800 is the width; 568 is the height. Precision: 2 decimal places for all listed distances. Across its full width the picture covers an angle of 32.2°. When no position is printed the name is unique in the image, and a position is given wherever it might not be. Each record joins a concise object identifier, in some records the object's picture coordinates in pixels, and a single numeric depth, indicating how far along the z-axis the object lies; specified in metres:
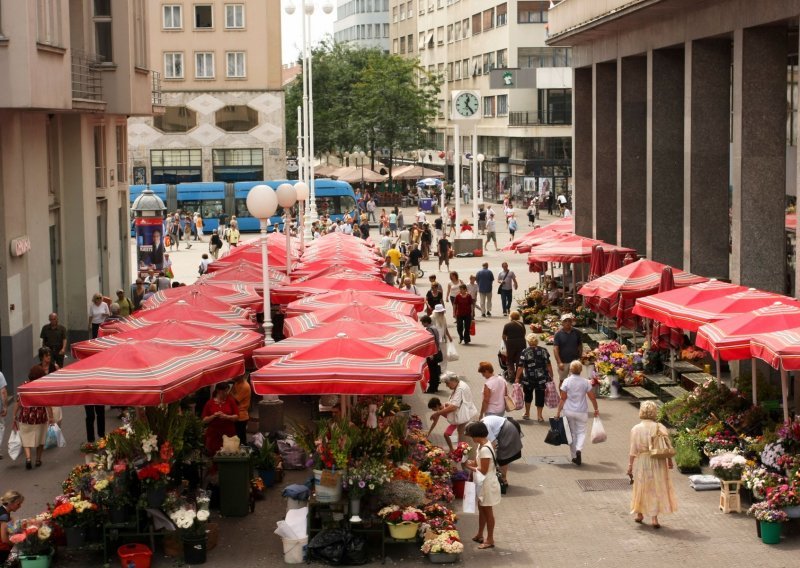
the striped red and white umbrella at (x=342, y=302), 22.08
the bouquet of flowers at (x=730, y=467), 16.62
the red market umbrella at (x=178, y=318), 20.75
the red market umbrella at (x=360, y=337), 17.53
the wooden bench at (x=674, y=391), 23.31
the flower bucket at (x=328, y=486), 15.35
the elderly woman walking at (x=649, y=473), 15.80
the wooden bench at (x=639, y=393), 23.72
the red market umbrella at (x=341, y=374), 15.56
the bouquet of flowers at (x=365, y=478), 15.14
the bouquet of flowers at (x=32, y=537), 14.76
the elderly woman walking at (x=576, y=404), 18.97
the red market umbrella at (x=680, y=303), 20.43
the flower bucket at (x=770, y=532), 15.16
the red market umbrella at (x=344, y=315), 19.84
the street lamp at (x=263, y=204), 22.31
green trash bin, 16.77
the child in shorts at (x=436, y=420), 18.73
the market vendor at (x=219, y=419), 18.16
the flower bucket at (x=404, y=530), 15.09
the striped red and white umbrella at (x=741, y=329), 17.77
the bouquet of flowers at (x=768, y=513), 15.12
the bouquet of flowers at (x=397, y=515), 15.09
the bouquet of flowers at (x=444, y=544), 14.77
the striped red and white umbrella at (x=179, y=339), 18.48
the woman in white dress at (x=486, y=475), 15.20
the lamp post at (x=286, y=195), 26.58
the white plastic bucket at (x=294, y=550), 14.95
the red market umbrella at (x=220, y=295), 24.28
